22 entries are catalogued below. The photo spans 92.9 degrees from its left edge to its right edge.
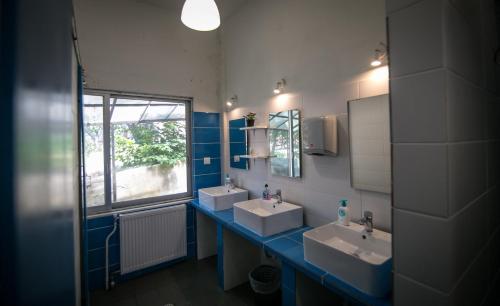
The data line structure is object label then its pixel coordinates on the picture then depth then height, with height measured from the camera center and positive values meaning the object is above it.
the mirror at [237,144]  2.87 +0.11
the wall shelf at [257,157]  2.53 -0.05
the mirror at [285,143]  2.17 +0.09
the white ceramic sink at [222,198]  2.56 -0.50
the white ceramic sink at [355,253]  1.16 -0.60
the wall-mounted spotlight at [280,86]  2.28 +0.64
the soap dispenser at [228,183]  2.99 -0.38
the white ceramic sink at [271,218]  1.87 -0.55
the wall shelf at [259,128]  2.47 +0.27
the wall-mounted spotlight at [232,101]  2.98 +0.67
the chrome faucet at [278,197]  2.31 -0.44
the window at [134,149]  2.56 +0.07
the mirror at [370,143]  1.53 +0.05
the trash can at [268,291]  2.11 -1.25
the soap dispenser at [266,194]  2.41 -0.42
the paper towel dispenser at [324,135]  1.78 +0.12
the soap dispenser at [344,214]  1.65 -0.44
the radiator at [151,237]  2.56 -0.94
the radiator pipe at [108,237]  2.45 -0.86
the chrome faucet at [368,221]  1.54 -0.46
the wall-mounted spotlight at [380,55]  1.49 +0.60
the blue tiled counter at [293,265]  1.19 -0.69
